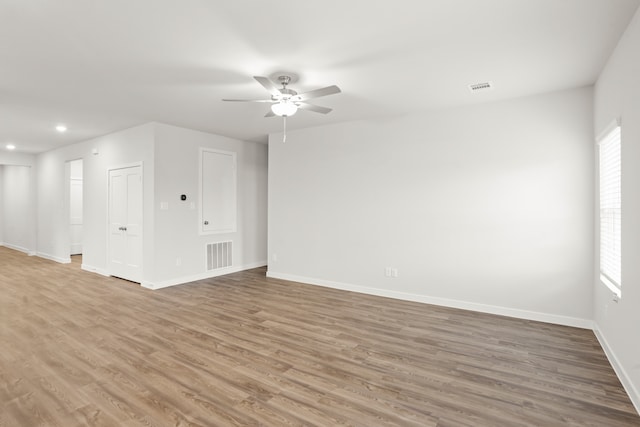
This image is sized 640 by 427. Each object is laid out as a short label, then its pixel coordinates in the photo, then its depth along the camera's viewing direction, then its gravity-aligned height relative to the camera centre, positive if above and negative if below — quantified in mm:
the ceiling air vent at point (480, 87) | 3572 +1362
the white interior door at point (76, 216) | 9008 -259
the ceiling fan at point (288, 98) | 3059 +1078
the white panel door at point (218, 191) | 6020 +307
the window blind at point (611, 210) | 2838 -10
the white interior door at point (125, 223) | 5523 -280
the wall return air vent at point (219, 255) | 6141 -916
